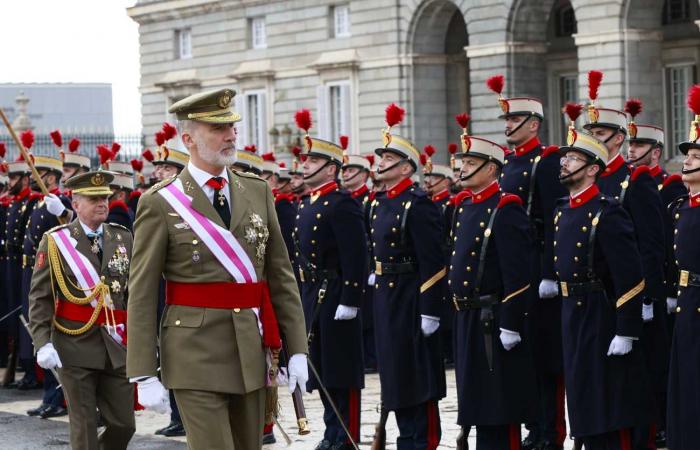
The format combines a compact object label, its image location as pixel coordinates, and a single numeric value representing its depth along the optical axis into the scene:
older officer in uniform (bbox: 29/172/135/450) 8.72
